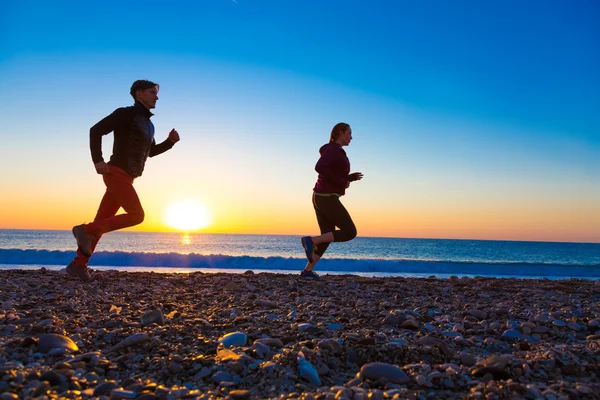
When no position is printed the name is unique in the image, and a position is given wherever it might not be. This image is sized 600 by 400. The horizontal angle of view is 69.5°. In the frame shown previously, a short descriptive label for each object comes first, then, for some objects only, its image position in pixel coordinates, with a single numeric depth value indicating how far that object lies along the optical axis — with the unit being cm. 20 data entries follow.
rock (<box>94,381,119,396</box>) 182
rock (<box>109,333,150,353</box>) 240
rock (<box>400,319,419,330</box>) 308
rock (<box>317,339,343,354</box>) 240
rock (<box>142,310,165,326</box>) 299
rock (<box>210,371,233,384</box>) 198
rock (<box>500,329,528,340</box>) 290
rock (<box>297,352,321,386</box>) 201
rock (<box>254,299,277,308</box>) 382
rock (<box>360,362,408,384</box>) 202
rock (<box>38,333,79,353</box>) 231
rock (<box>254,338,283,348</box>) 248
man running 470
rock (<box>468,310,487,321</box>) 360
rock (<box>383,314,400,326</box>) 320
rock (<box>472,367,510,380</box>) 208
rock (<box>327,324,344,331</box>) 294
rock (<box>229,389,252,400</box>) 180
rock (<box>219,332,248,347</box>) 250
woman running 589
